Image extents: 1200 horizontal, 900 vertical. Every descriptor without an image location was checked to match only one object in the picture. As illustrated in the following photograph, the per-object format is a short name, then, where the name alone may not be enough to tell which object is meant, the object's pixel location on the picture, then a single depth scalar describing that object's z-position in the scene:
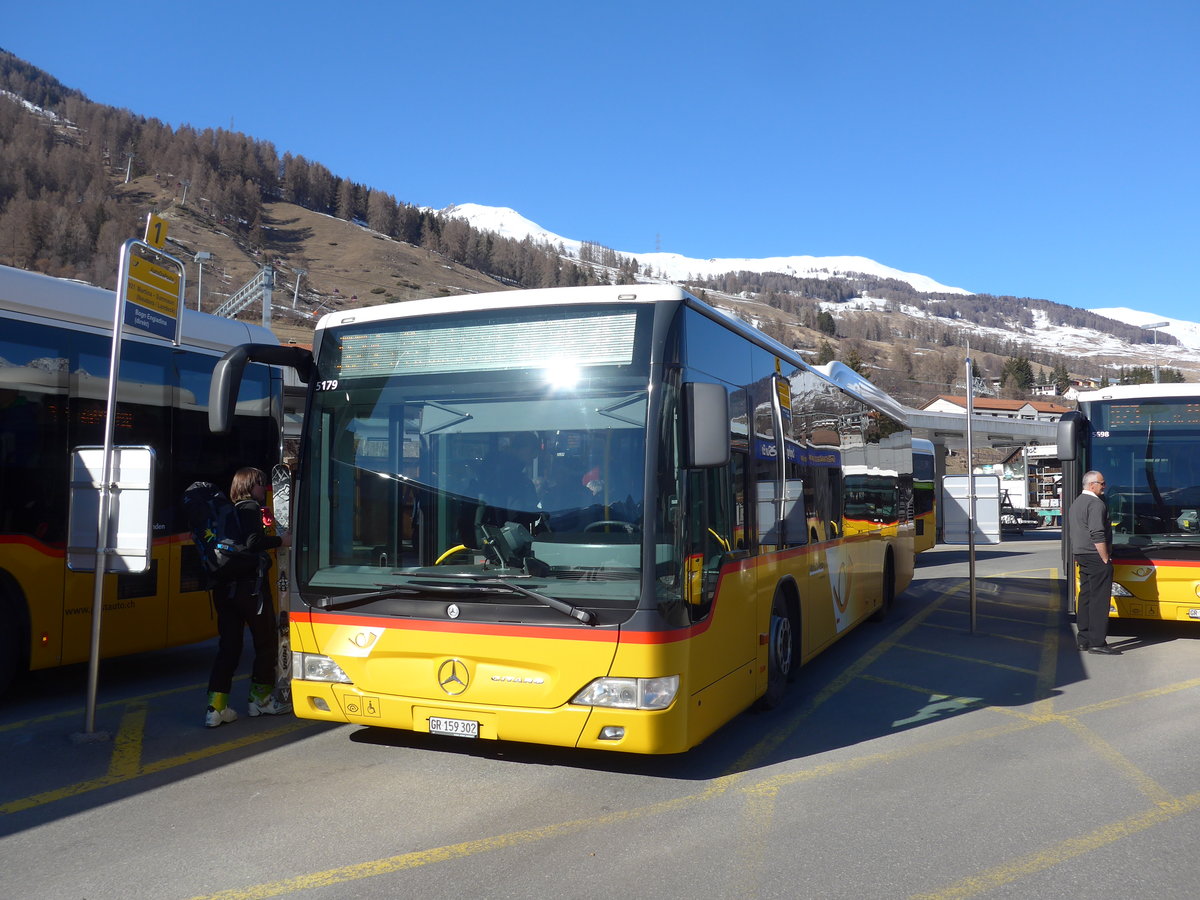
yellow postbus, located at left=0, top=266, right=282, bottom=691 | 7.14
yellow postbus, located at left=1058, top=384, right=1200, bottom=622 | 10.33
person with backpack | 6.75
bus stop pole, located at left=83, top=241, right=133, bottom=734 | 6.50
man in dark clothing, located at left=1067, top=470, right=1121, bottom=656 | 9.94
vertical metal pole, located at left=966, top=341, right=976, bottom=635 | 11.82
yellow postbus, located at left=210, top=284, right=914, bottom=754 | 5.14
